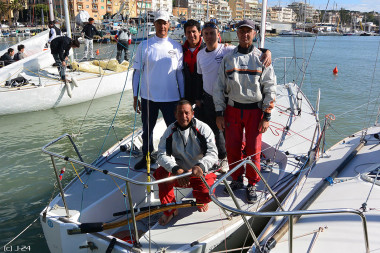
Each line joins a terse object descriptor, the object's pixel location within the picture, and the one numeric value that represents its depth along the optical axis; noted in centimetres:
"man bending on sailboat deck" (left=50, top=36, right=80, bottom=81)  1034
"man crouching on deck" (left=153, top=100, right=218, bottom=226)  334
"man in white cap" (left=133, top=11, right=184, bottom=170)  397
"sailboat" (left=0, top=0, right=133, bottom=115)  989
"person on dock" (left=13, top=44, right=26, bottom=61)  1198
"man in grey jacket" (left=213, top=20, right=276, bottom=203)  354
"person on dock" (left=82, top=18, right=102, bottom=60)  1313
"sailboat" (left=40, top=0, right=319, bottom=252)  305
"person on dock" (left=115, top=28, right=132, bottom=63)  1468
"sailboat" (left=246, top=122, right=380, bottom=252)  284
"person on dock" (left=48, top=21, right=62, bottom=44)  1334
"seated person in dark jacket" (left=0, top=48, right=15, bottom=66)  1129
